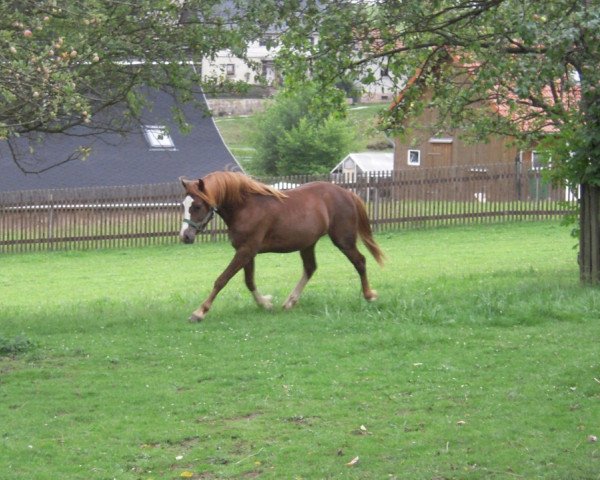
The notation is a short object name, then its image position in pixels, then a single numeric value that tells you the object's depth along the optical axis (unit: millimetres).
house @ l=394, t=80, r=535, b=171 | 44000
